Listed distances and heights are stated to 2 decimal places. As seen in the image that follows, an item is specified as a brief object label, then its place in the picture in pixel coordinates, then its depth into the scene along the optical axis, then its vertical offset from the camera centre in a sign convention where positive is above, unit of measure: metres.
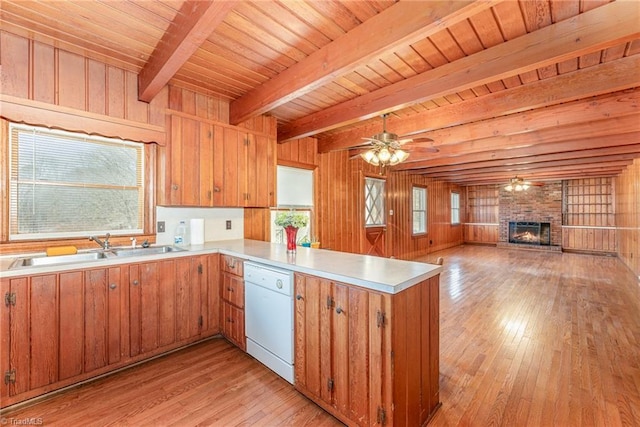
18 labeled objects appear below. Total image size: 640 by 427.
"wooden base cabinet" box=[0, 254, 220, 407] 1.84 -0.85
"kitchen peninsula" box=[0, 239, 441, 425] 1.51 -0.74
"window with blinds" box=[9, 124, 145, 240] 2.25 +0.27
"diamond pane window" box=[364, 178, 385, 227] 6.09 +0.25
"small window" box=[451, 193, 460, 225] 10.28 +0.18
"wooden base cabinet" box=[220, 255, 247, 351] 2.57 -0.86
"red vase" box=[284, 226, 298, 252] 2.46 -0.22
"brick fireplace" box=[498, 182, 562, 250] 9.03 +0.12
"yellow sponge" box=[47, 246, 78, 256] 2.24 -0.31
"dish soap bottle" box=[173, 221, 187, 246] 3.09 -0.25
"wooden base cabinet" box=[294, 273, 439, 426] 1.49 -0.85
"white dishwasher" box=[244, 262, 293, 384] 2.06 -0.85
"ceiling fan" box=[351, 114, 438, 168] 3.04 +0.74
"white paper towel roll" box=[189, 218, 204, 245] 3.13 -0.20
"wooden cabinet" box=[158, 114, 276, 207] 2.83 +0.55
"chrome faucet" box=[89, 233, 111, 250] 2.45 -0.26
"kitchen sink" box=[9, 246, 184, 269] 2.09 -0.37
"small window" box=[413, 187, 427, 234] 8.03 +0.08
